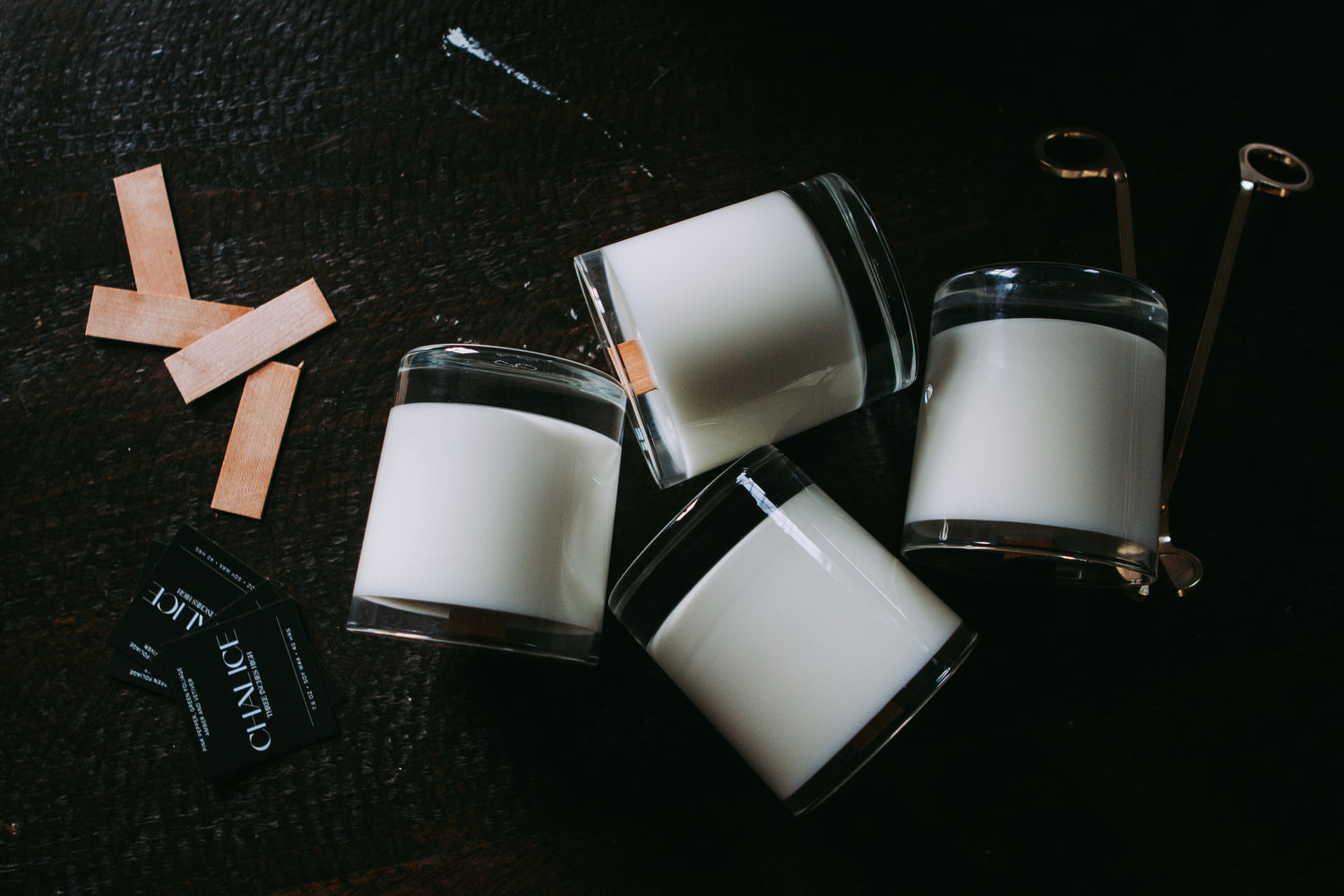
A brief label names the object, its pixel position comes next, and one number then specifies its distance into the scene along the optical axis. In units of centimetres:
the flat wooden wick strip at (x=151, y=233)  60
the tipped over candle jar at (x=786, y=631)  43
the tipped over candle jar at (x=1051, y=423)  43
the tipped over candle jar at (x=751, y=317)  45
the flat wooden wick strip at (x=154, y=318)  60
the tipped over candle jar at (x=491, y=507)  43
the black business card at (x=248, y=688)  54
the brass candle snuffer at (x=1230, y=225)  56
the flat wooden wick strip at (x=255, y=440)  57
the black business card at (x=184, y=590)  56
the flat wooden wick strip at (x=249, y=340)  59
